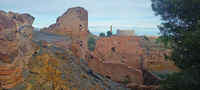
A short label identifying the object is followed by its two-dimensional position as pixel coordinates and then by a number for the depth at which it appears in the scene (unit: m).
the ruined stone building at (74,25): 9.62
